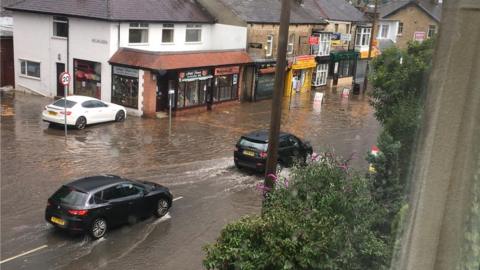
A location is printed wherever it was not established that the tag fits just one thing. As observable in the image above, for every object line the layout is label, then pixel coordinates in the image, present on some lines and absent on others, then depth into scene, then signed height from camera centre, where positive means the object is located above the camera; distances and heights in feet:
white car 69.31 -13.02
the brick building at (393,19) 153.28 +5.84
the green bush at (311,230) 18.56 -7.39
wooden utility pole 33.53 -4.28
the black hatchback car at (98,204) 35.70 -13.24
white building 83.82 -3.90
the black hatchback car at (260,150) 55.31 -13.10
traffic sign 64.64 -7.72
